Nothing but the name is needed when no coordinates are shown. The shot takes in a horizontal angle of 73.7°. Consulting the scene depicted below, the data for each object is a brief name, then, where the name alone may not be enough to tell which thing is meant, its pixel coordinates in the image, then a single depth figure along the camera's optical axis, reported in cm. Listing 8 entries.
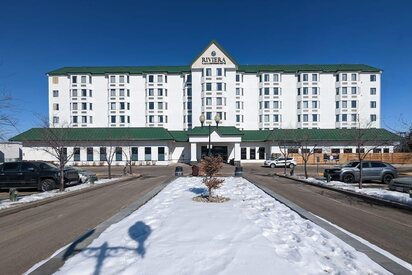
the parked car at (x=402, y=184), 1327
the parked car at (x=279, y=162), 4050
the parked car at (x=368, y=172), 1942
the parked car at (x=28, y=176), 1576
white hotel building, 5688
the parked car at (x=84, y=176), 1979
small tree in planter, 1197
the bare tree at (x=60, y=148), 1497
